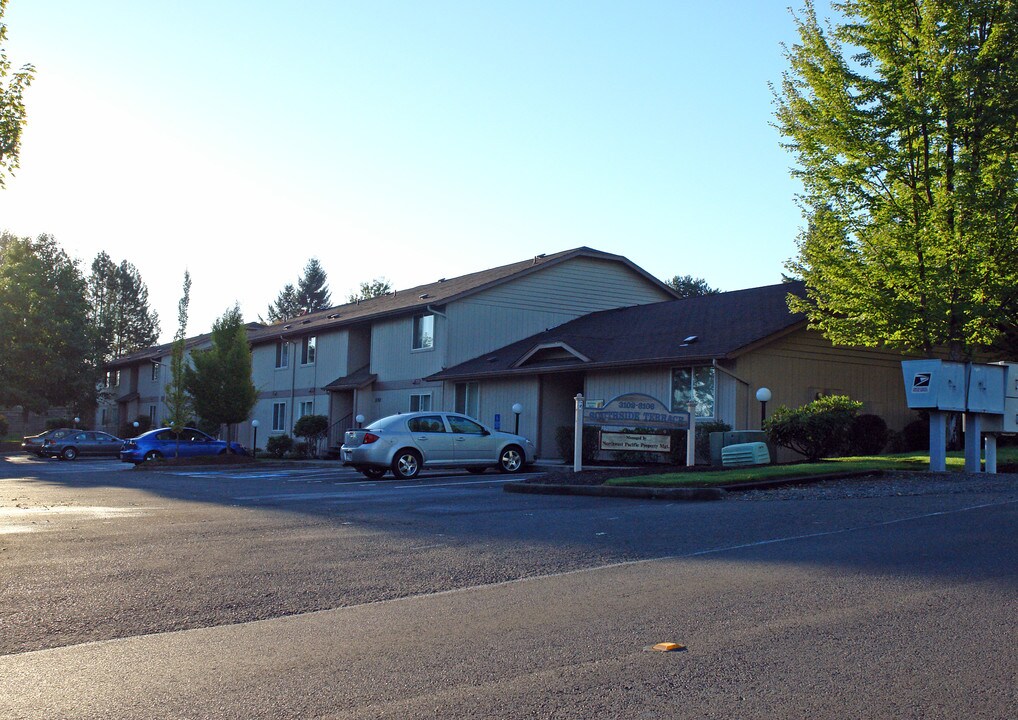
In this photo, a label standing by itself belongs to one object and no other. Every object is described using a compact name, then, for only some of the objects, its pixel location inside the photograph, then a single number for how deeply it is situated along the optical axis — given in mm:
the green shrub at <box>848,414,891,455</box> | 25156
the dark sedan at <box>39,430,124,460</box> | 42781
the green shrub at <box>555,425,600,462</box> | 26906
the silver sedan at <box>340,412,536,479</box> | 21812
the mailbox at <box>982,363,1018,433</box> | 17578
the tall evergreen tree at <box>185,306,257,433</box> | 39312
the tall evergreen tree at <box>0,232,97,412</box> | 58938
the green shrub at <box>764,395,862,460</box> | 22609
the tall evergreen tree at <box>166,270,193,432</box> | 34219
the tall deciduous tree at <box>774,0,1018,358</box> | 20625
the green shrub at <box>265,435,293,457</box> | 40219
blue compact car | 35219
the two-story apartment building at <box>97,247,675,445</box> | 34719
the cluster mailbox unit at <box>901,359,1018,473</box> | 17203
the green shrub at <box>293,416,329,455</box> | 39250
